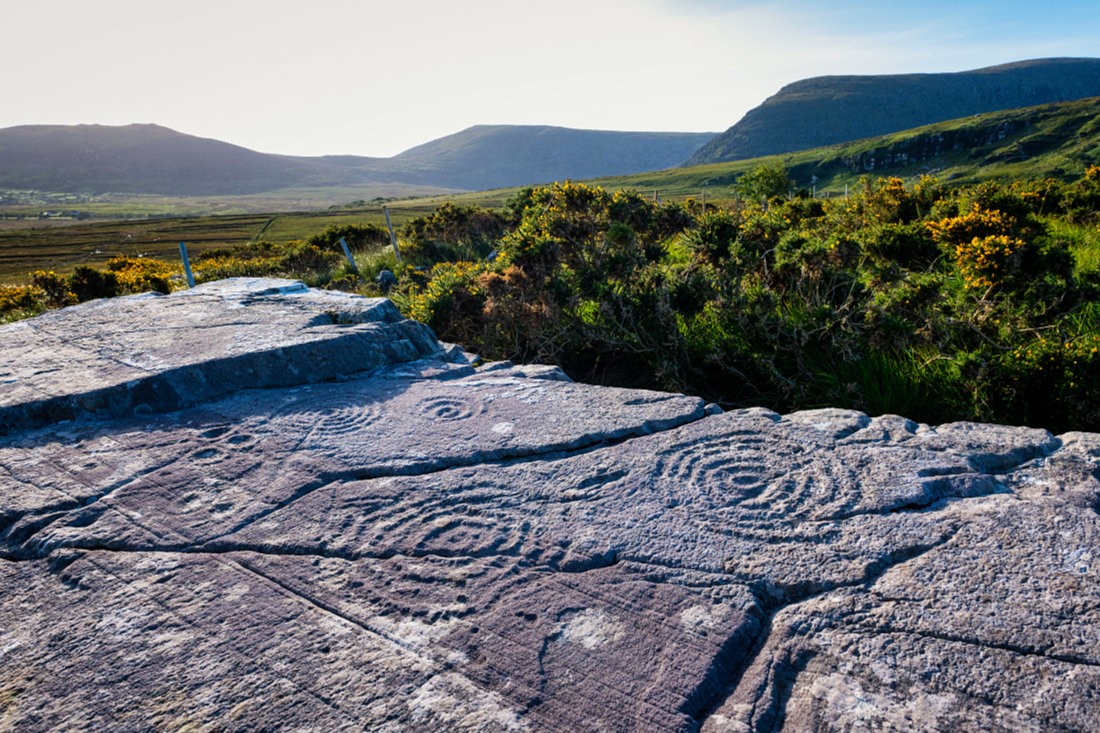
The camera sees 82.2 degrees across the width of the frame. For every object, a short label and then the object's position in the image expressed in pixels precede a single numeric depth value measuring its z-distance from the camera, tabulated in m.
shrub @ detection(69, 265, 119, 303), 13.38
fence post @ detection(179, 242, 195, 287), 11.21
